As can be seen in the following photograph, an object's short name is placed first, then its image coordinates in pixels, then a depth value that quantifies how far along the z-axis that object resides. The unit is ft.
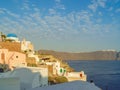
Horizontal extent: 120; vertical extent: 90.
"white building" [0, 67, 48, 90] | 34.26
